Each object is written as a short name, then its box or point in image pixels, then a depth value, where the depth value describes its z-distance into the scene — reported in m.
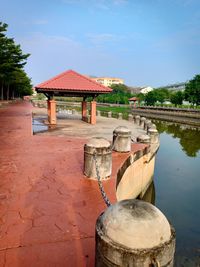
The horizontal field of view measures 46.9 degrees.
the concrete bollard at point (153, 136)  11.23
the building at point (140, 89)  129.32
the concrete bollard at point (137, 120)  20.31
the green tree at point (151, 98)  71.14
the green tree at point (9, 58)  27.83
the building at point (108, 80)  169.25
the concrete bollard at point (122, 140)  7.76
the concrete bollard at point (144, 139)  10.07
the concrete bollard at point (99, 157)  5.15
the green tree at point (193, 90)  50.81
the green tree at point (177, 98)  60.91
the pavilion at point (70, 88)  16.05
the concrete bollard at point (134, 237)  1.70
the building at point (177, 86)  117.54
